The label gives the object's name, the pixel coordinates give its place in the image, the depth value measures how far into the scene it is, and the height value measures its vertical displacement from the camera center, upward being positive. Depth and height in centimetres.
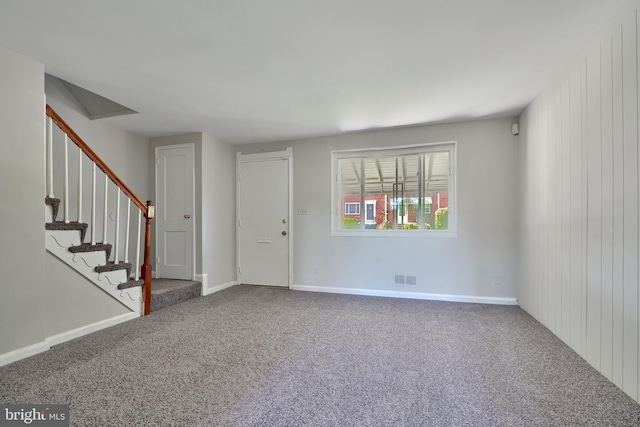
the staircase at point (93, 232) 252 -20
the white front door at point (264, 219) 448 -10
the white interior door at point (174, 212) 413 +1
